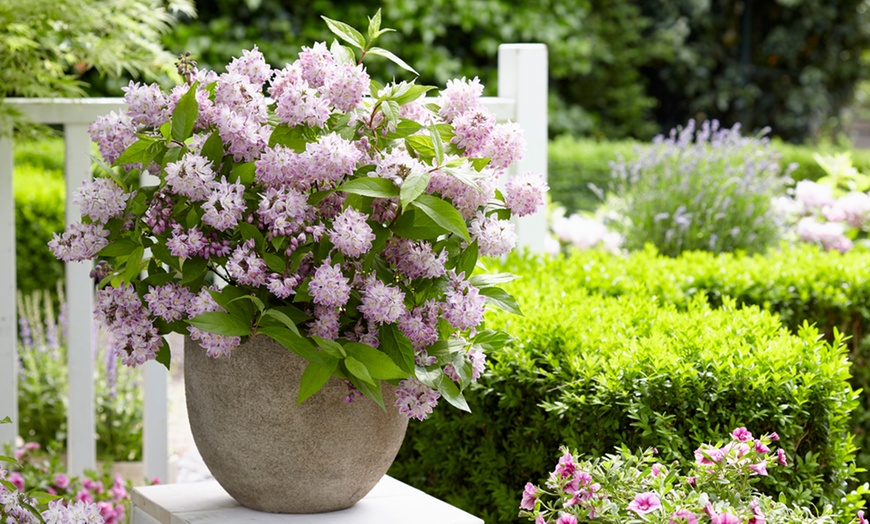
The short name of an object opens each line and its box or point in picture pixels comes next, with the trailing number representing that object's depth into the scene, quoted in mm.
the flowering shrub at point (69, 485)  2947
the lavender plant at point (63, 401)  4059
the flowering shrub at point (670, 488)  1720
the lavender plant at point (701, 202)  4406
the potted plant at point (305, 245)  1627
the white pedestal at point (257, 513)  1849
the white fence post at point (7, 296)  2793
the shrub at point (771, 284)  3090
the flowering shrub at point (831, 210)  4613
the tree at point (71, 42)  2689
